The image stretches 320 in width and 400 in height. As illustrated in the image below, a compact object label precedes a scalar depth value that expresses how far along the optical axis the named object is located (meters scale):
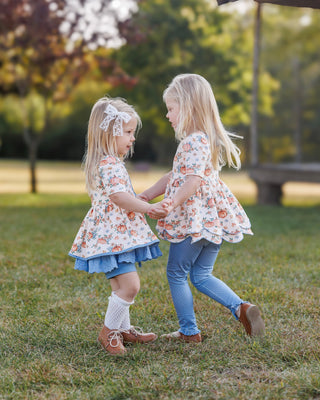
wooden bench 10.02
